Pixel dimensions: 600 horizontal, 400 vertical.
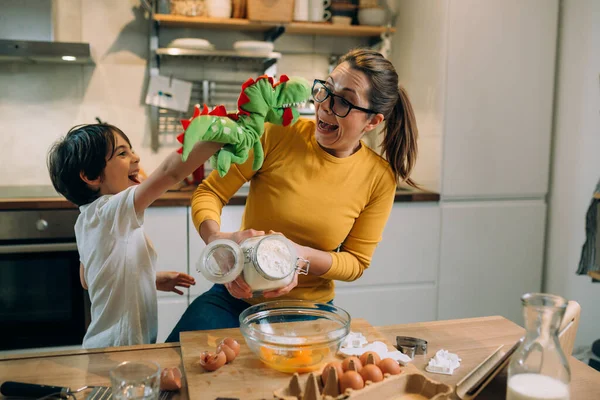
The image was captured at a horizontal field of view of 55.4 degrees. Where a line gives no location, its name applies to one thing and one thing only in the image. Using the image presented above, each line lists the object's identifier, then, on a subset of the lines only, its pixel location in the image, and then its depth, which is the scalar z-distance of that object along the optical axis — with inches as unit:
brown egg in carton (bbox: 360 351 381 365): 39.0
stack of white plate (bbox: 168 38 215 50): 101.2
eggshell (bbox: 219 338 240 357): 42.3
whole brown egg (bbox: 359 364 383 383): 36.6
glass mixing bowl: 38.9
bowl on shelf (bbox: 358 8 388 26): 110.9
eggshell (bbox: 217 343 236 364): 41.1
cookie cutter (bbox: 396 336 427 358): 44.0
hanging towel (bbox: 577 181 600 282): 89.4
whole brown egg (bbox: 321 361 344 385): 36.1
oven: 87.3
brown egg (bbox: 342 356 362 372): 37.3
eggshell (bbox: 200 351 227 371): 39.7
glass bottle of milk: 30.4
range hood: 92.1
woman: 55.3
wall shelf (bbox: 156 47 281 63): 101.7
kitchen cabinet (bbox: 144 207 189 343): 90.3
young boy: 50.3
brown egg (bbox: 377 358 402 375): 38.2
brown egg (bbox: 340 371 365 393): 35.2
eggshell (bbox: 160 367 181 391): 37.6
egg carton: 33.9
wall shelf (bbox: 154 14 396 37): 100.6
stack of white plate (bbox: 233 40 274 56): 103.0
